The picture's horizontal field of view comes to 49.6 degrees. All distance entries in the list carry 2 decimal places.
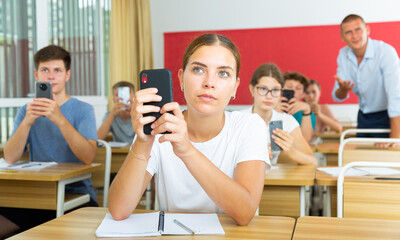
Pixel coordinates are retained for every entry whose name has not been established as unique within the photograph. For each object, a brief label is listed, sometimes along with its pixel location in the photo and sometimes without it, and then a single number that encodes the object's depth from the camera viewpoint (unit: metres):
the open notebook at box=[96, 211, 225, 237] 1.13
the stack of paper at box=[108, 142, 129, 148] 3.48
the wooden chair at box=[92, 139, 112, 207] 2.71
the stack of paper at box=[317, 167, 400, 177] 2.10
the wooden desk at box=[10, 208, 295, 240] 1.12
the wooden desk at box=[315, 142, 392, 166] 3.10
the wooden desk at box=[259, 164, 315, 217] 2.07
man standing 3.24
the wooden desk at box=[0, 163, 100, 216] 2.11
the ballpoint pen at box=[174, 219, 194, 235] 1.13
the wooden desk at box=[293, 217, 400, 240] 1.10
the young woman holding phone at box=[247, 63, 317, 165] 2.67
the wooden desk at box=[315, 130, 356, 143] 4.38
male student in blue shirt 2.39
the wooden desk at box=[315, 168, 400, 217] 1.54
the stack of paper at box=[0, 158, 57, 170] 2.27
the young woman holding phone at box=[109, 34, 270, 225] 1.12
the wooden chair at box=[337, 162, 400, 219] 1.53
